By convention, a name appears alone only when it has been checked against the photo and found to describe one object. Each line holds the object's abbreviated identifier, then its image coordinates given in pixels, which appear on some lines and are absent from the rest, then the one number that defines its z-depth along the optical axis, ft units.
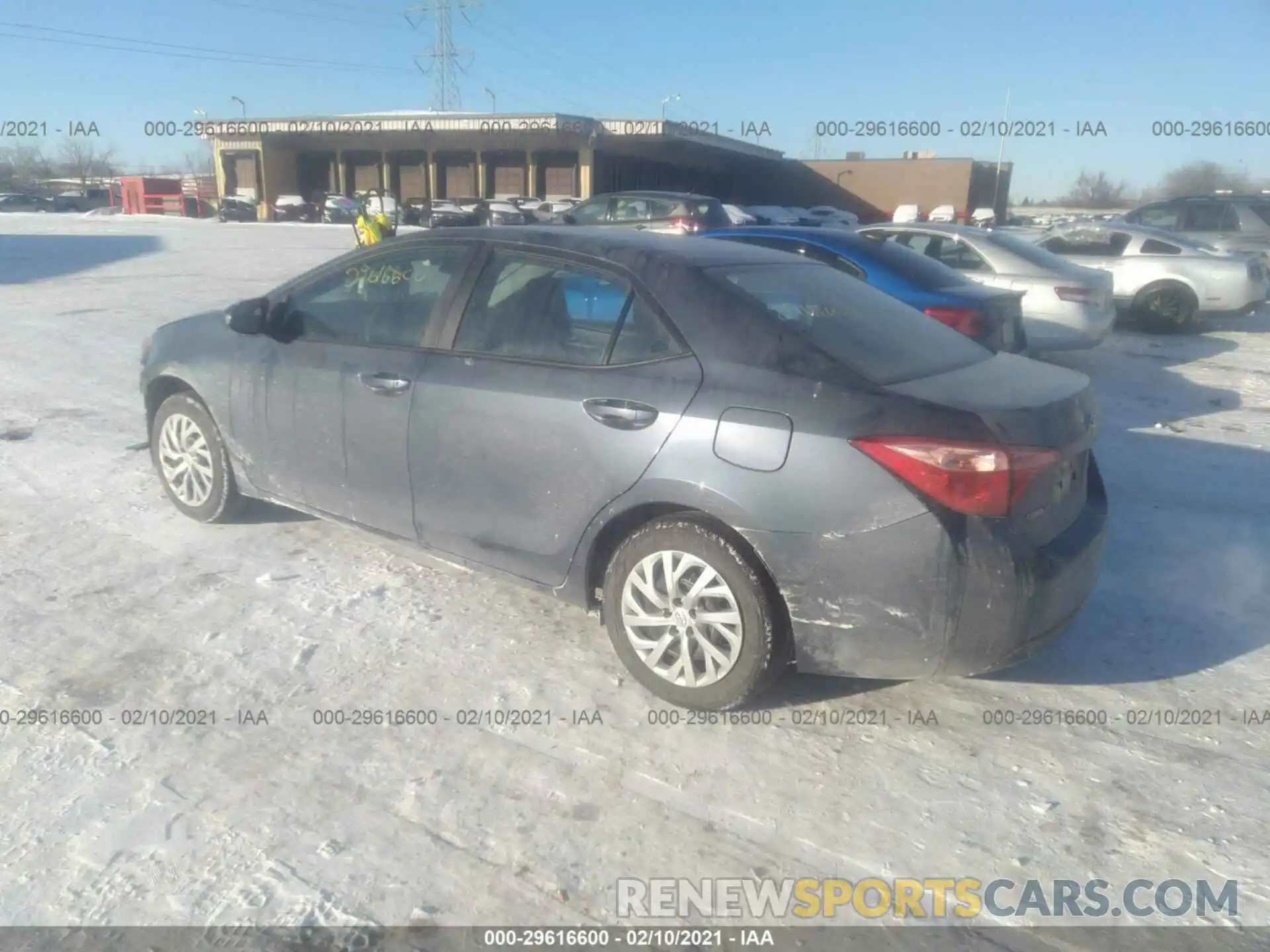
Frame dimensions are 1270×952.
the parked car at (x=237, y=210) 133.72
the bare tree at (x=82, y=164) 308.60
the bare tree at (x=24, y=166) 296.51
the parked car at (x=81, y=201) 178.29
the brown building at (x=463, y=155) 149.28
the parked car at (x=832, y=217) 123.03
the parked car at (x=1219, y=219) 49.24
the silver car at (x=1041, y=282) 30.14
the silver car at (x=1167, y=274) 39.81
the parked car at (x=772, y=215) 114.52
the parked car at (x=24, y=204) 170.09
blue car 21.67
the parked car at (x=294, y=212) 145.28
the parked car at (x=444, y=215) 102.22
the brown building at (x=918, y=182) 181.06
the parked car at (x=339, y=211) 128.36
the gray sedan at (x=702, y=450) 9.62
